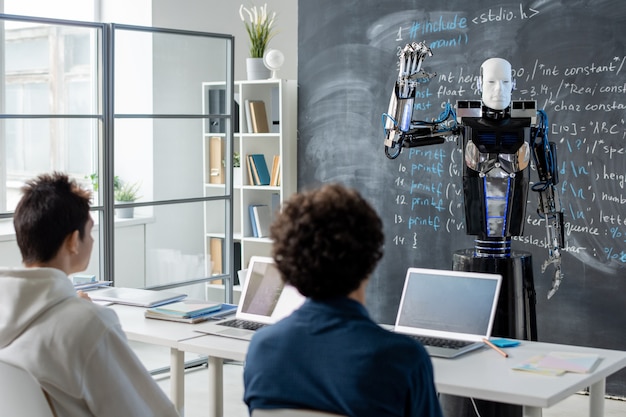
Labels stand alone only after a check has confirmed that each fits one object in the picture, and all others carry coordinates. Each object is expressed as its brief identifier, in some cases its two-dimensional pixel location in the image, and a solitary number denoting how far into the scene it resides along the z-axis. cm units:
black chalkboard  452
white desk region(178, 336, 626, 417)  221
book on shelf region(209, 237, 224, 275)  519
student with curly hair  157
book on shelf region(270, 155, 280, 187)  581
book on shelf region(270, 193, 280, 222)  591
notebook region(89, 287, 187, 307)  341
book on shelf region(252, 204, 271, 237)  590
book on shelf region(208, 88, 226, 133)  511
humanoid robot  351
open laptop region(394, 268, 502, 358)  275
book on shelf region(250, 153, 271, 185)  588
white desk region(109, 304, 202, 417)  289
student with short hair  195
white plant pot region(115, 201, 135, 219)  473
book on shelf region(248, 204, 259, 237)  593
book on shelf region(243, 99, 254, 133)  587
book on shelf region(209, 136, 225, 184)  513
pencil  259
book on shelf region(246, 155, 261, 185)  589
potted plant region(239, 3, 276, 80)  589
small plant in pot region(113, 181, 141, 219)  474
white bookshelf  573
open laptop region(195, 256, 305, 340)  306
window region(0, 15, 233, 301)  430
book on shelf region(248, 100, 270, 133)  584
